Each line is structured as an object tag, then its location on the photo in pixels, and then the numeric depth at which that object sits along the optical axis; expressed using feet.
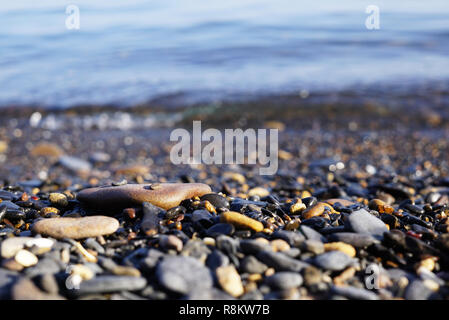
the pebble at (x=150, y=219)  1.75
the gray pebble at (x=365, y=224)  1.76
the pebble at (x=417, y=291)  1.59
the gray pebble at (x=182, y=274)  1.55
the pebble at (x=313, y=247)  1.66
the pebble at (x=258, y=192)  2.51
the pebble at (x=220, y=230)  1.73
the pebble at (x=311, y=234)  1.73
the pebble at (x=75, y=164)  3.59
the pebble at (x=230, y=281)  1.57
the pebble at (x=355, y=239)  1.70
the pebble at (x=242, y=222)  1.75
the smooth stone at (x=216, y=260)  1.61
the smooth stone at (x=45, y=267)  1.58
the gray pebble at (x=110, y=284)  1.53
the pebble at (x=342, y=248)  1.67
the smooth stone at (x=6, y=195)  2.03
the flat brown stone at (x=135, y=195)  1.88
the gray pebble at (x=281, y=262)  1.61
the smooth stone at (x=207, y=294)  1.55
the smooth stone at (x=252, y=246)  1.64
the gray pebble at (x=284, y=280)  1.57
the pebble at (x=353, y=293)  1.56
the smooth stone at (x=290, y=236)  1.69
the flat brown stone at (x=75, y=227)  1.72
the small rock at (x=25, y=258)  1.60
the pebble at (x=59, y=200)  1.97
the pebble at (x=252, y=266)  1.61
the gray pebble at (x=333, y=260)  1.62
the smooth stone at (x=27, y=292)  1.51
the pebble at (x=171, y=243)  1.65
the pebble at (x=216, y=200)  1.92
